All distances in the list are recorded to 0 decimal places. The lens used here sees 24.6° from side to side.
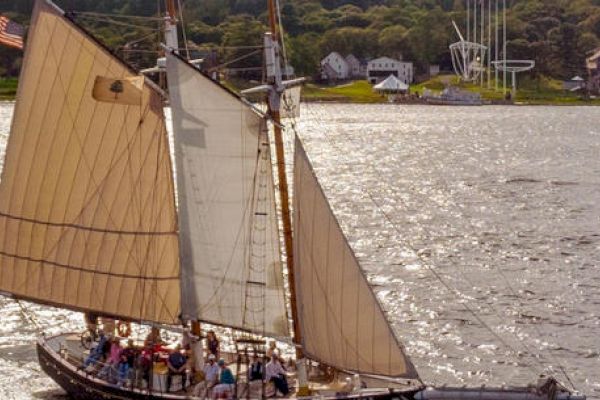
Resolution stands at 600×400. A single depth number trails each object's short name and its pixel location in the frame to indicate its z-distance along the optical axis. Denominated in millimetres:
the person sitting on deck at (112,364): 50469
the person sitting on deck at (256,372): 47469
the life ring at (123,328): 55853
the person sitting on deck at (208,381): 47594
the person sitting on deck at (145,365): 49656
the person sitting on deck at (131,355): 50312
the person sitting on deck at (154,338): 52312
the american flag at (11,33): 64250
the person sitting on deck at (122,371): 50062
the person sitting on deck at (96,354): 51781
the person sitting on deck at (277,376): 46688
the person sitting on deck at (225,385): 47188
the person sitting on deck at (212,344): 49719
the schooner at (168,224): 46500
